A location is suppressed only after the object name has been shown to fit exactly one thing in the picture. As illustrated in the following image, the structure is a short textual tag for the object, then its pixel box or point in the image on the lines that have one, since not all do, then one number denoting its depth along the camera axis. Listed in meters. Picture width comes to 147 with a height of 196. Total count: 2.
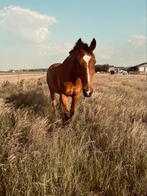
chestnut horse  8.20
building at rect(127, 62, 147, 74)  125.50
